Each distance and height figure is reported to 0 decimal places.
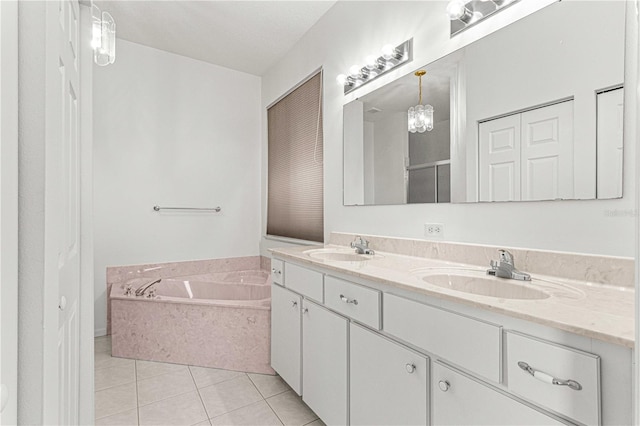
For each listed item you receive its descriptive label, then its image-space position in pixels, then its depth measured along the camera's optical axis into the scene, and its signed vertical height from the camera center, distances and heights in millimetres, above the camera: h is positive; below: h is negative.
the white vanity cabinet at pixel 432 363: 708 -439
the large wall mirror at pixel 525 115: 1104 +397
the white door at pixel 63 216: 534 -13
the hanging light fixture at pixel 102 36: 1429 +791
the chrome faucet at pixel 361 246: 1937 -207
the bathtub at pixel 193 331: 2301 -867
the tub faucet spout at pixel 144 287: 2555 -618
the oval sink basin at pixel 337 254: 1944 -259
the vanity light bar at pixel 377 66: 1831 +885
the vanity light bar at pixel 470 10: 1407 +889
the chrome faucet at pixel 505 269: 1194 -212
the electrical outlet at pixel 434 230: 1645 -90
